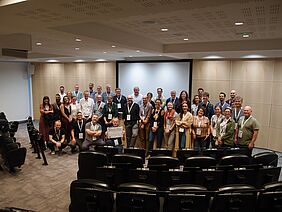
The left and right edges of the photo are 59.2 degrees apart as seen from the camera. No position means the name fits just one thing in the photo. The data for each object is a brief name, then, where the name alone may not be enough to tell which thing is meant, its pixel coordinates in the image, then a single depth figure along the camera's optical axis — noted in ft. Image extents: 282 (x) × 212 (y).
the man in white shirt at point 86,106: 28.09
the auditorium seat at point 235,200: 9.94
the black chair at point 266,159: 14.39
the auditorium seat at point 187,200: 9.76
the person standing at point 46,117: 25.35
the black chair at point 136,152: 15.72
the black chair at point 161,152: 15.77
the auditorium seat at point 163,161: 13.83
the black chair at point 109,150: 15.80
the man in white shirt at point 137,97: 26.98
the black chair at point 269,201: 10.20
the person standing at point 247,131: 18.19
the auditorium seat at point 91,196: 10.31
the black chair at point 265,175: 13.29
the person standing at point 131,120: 23.24
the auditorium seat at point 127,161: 13.51
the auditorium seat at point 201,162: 13.64
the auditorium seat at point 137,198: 9.93
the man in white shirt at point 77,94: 33.86
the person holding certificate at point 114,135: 21.18
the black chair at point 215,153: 15.60
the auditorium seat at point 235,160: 14.05
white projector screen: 32.99
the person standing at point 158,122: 22.24
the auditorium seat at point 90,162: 14.49
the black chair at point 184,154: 15.64
